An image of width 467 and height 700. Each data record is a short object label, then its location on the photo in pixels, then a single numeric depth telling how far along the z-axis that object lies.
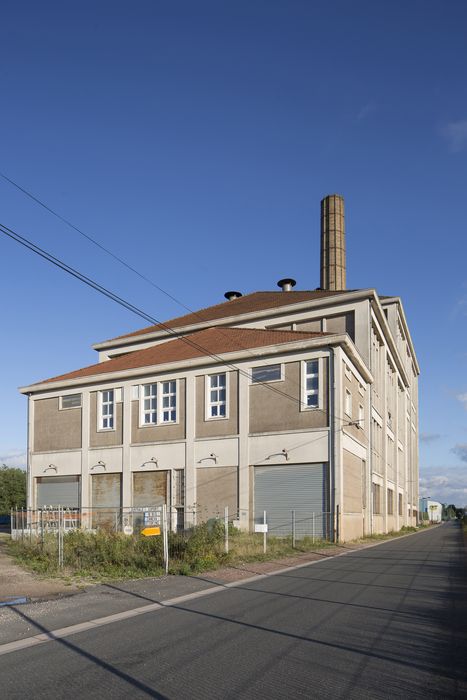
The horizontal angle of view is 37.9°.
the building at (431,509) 102.06
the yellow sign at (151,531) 17.30
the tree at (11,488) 75.62
